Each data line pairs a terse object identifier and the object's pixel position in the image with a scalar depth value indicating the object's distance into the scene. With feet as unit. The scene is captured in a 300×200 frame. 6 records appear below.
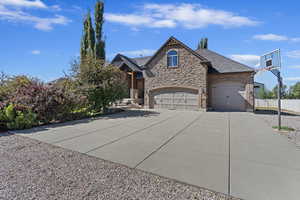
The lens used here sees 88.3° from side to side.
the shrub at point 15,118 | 24.82
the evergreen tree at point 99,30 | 70.33
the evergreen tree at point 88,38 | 73.31
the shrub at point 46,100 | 28.63
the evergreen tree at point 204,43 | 95.55
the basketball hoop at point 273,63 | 27.59
